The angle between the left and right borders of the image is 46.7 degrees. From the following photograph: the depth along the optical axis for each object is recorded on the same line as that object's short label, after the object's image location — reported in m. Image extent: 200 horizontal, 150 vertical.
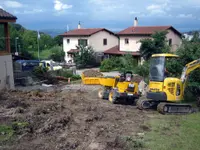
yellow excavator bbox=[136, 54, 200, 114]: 10.37
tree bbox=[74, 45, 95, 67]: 33.33
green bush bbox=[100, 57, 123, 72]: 30.27
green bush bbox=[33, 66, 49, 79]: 21.26
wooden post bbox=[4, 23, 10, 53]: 15.76
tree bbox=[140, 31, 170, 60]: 25.12
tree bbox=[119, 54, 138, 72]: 24.15
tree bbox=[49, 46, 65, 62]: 39.79
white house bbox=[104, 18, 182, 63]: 29.85
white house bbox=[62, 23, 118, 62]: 35.62
